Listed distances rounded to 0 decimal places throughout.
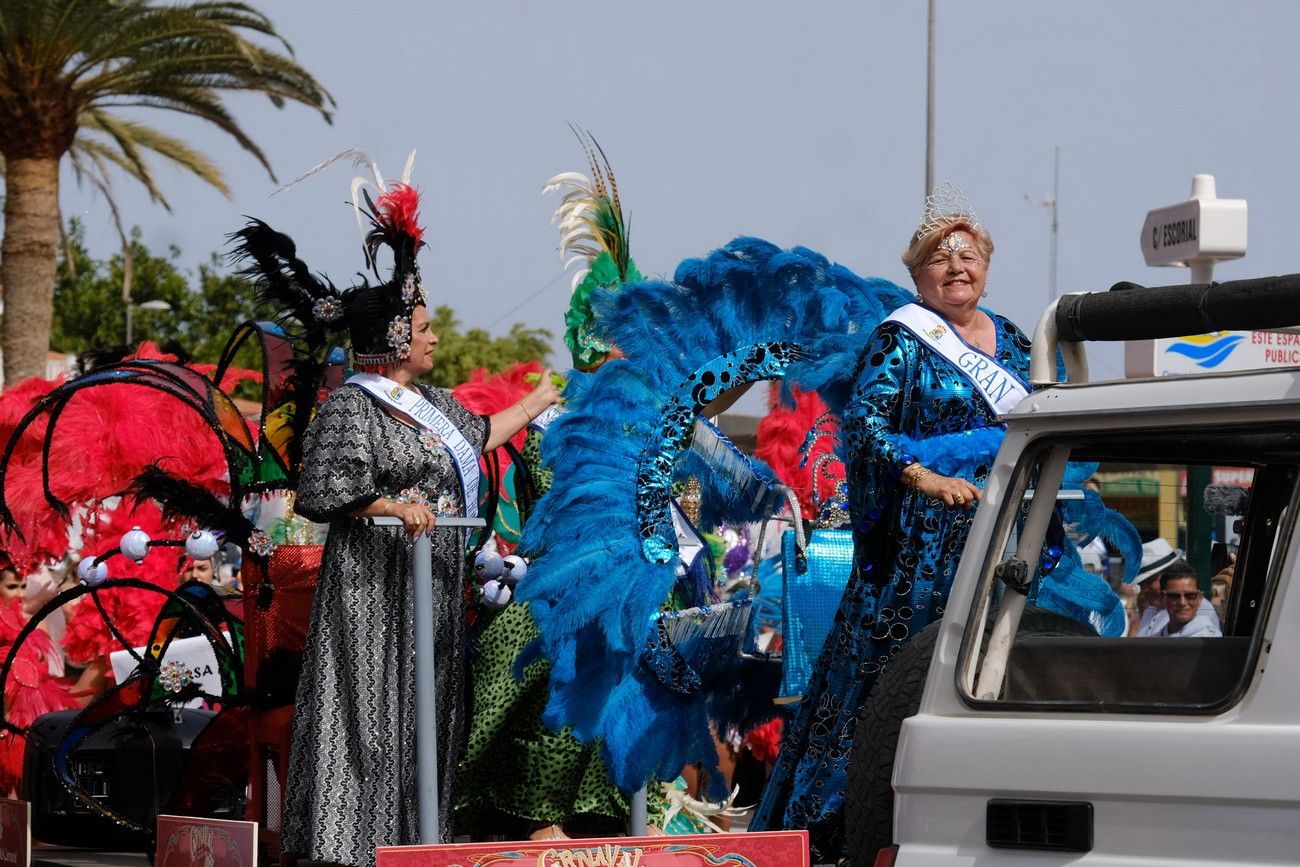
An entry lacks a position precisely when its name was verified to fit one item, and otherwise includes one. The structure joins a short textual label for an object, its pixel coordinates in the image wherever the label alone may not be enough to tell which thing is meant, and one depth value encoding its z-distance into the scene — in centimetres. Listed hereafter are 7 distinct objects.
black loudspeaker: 1317
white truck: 595
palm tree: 2925
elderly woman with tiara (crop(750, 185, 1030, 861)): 966
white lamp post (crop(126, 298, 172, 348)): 6341
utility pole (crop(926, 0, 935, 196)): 3082
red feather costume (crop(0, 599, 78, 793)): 1575
